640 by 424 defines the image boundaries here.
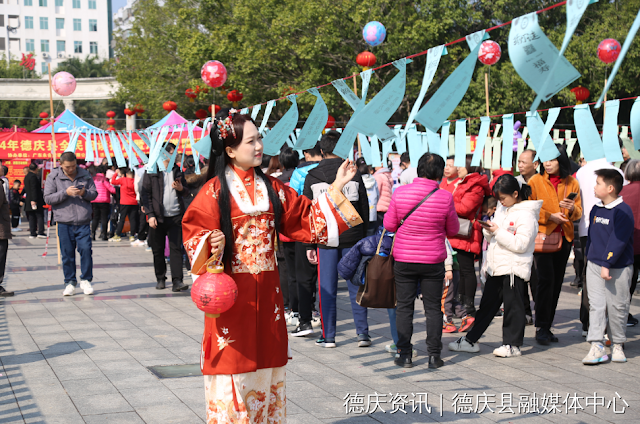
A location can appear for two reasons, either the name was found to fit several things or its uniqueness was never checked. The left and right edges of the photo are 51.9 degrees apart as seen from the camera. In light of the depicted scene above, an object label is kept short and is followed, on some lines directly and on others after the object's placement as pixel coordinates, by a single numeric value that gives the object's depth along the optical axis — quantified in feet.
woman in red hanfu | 10.85
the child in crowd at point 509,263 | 18.49
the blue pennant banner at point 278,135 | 19.97
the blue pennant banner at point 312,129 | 18.99
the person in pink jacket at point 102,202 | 50.34
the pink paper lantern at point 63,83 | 43.86
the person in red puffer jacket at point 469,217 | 22.02
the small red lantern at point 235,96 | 62.39
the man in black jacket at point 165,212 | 29.50
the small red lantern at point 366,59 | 39.32
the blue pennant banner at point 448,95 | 13.41
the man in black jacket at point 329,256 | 19.90
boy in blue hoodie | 17.75
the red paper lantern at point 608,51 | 37.86
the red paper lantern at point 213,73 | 34.17
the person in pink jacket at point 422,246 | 17.49
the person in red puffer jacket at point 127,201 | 48.55
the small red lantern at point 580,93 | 47.48
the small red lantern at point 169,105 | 61.77
